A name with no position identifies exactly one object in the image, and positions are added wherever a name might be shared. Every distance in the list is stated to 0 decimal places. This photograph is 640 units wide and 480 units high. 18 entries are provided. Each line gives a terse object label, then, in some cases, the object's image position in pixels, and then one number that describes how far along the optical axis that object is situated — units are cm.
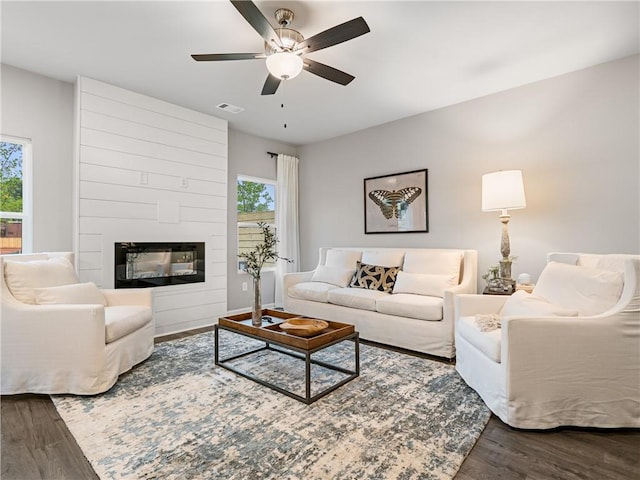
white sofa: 309
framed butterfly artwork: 425
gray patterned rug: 157
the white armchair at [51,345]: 227
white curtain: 531
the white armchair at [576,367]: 187
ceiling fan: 196
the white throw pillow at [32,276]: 244
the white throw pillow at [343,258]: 443
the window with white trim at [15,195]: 312
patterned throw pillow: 382
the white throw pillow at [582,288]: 198
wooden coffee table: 222
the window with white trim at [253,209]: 502
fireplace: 360
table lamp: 308
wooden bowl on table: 243
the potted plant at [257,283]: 271
